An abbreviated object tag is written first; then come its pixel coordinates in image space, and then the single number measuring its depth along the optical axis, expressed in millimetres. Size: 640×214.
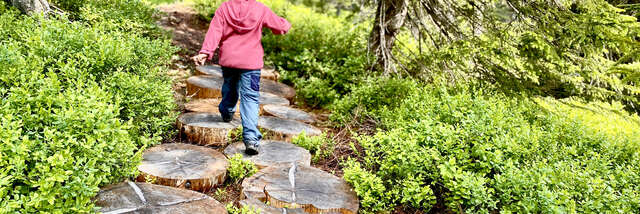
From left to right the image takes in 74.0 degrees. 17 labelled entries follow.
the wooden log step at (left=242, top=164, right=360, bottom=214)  3535
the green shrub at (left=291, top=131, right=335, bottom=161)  4945
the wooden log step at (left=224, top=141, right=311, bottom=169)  4355
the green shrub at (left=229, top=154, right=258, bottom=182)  4121
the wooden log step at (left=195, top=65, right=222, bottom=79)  7293
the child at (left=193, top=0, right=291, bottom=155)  4496
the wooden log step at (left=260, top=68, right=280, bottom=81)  7857
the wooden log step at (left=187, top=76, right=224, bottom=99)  6383
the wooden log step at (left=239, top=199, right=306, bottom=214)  3370
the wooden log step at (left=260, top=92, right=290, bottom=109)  6434
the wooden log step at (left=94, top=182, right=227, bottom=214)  2988
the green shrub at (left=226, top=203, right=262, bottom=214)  3188
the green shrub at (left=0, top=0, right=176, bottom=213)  2635
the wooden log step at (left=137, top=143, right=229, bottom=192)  3697
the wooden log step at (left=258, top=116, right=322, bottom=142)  5160
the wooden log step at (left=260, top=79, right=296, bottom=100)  7113
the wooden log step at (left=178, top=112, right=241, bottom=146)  4906
